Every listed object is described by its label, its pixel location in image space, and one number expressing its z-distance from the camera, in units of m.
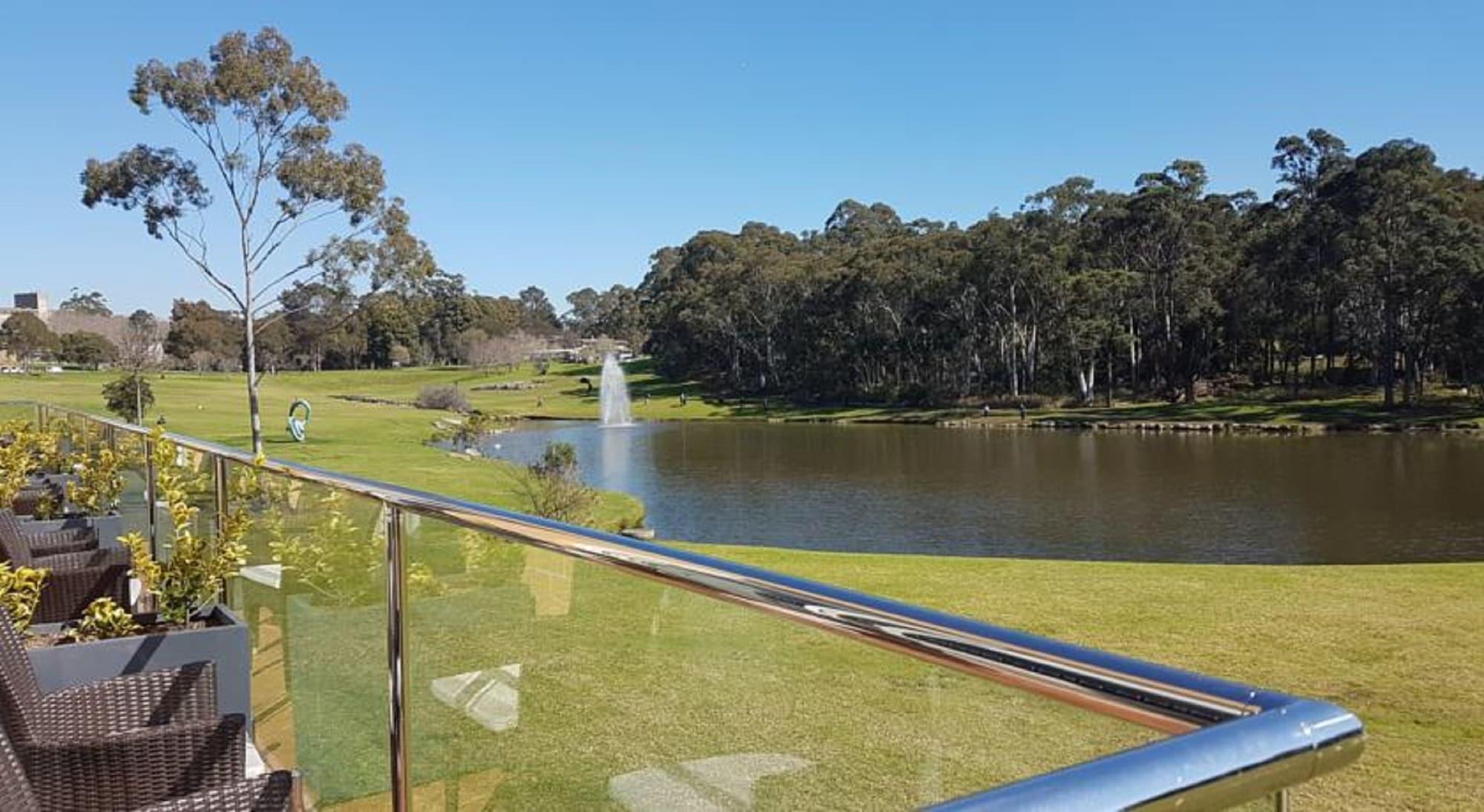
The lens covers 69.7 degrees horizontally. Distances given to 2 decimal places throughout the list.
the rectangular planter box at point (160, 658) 2.69
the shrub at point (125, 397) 22.31
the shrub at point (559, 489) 12.80
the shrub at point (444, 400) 44.25
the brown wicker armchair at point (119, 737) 1.98
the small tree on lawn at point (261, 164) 20.44
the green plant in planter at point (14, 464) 4.54
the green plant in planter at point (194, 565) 3.03
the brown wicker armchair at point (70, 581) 3.56
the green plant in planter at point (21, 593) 2.72
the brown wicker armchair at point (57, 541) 4.12
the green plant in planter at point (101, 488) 4.84
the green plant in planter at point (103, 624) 2.85
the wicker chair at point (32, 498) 5.12
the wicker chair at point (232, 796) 1.58
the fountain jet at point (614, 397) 46.09
